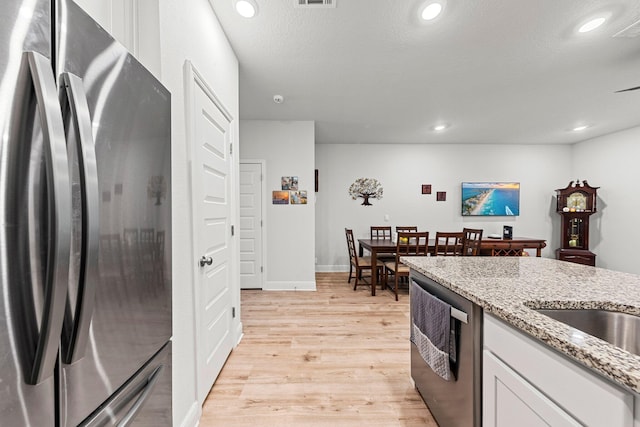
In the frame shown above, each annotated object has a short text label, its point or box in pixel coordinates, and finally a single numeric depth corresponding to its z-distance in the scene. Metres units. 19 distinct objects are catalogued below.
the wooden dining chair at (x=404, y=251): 3.61
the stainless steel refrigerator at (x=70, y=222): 0.44
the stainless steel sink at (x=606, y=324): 0.95
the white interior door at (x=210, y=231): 1.57
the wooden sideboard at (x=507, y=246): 4.39
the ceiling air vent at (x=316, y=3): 1.77
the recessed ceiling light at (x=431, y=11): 1.79
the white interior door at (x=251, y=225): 4.08
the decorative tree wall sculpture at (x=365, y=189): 5.51
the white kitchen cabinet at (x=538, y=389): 0.62
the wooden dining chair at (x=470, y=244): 3.79
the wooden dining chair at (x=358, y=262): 4.11
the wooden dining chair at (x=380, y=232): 5.21
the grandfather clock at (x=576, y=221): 4.87
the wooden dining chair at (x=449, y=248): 3.64
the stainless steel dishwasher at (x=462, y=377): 1.09
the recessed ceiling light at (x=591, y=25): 1.94
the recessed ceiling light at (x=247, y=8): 1.78
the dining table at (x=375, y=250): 3.83
